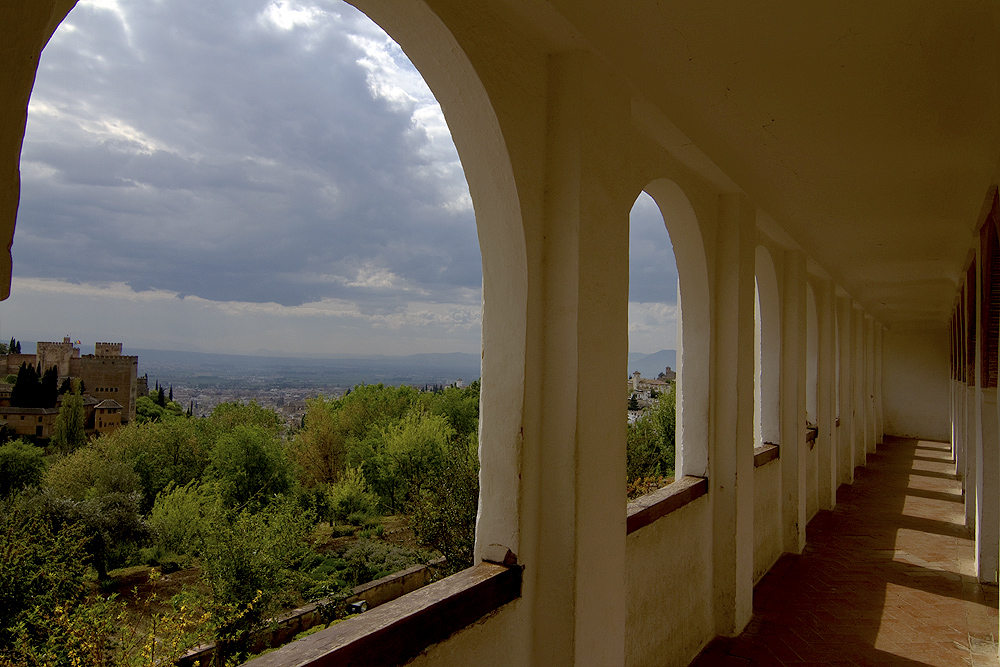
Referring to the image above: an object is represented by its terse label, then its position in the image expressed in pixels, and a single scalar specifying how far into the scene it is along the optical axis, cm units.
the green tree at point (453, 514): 1286
